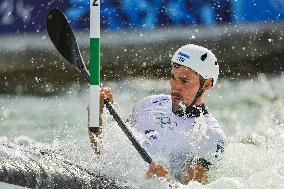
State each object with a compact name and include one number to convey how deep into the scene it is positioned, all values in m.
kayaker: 11.42
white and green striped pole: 10.36
